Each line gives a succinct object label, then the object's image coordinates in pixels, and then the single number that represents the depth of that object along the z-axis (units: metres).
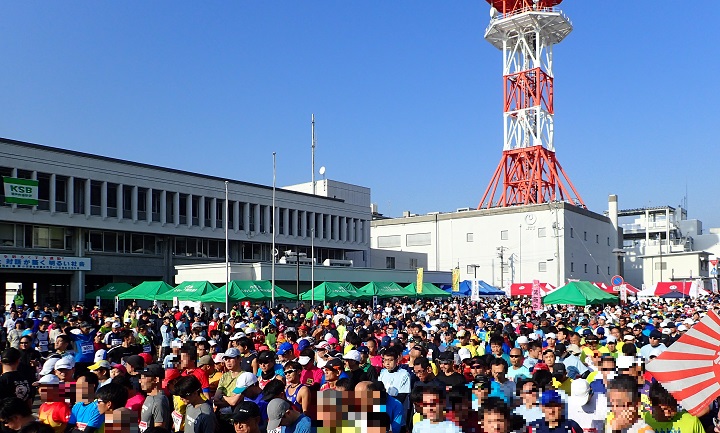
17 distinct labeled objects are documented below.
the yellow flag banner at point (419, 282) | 36.09
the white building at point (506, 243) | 64.81
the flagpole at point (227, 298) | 27.87
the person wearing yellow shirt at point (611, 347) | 11.69
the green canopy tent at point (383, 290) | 35.91
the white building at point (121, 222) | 40.59
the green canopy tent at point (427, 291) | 37.91
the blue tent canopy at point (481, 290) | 41.81
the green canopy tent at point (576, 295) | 28.09
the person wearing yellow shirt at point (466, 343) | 12.23
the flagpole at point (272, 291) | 31.26
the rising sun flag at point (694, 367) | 4.77
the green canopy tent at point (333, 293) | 33.62
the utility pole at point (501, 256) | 61.50
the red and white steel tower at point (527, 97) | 70.06
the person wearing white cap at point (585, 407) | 6.80
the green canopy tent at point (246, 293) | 28.78
